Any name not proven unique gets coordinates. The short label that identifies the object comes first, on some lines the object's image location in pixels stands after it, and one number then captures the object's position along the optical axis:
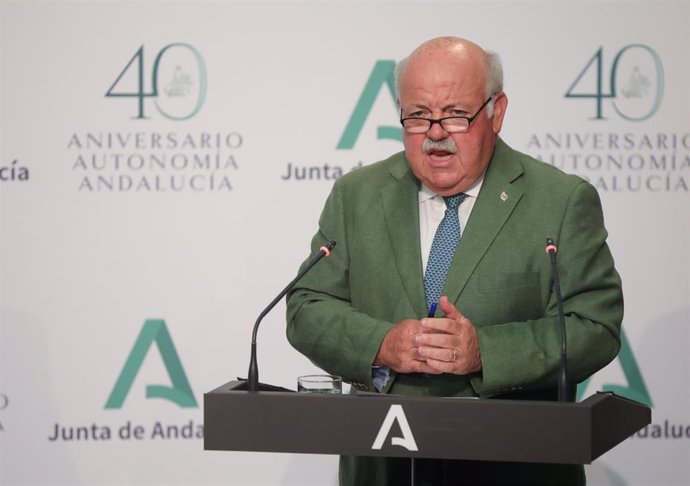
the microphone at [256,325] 4.35
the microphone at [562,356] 4.20
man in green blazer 4.74
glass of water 4.60
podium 3.96
